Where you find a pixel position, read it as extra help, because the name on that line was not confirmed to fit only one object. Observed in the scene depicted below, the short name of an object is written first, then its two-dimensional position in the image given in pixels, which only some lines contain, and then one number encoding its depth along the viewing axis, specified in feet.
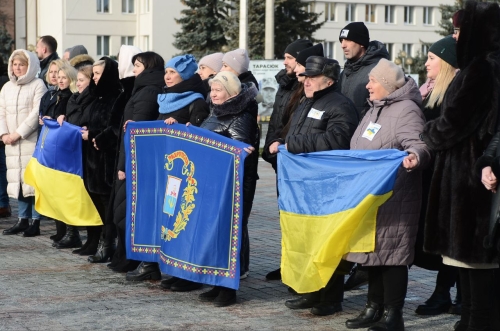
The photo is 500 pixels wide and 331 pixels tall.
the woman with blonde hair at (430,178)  23.20
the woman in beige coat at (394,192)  22.61
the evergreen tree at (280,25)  172.24
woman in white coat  38.60
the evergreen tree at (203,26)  192.54
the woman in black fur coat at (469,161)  20.90
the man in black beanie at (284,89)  28.81
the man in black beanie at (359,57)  28.32
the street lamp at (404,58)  139.13
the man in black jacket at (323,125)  24.45
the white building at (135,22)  254.68
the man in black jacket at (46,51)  45.34
